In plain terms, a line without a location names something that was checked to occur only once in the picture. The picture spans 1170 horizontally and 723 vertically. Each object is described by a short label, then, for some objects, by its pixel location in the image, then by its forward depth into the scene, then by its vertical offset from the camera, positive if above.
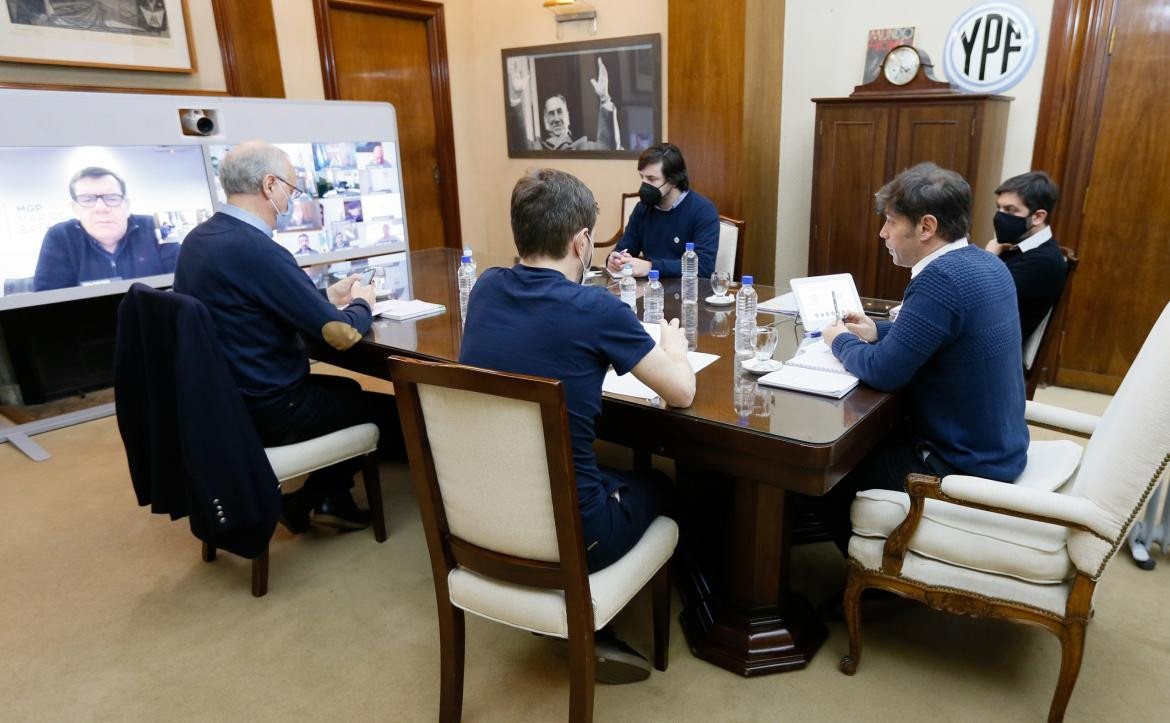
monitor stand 3.27 -1.16
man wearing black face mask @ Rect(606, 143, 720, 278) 3.11 -0.30
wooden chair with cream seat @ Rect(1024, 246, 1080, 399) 2.35 -0.64
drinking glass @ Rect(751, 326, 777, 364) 1.85 -0.47
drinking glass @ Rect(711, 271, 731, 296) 2.58 -0.45
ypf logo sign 3.47 +0.42
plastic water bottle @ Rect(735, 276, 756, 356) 2.00 -0.48
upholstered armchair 1.45 -0.80
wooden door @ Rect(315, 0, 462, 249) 4.75 +0.52
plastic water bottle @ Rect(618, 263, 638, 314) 2.48 -0.45
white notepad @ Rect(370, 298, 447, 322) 2.46 -0.49
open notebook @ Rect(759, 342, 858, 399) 1.67 -0.53
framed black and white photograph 4.64 +0.35
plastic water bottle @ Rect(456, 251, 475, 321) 2.65 -0.44
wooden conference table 1.49 -0.62
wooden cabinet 3.34 -0.08
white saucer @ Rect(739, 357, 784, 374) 1.82 -0.52
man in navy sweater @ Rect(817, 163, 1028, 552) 1.62 -0.45
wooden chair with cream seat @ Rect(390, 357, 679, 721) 1.31 -0.65
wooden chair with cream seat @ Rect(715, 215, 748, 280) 3.35 -0.42
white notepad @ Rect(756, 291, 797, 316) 2.44 -0.52
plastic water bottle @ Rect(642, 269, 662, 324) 2.32 -0.47
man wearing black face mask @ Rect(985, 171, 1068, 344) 2.34 -0.34
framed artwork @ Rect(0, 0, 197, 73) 3.38 +0.63
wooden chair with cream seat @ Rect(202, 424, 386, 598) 2.20 -0.87
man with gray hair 2.06 -0.39
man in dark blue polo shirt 1.42 -0.33
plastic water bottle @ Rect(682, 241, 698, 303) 2.58 -0.43
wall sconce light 4.72 +0.88
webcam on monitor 3.69 +0.22
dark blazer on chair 1.91 -0.67
